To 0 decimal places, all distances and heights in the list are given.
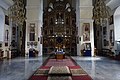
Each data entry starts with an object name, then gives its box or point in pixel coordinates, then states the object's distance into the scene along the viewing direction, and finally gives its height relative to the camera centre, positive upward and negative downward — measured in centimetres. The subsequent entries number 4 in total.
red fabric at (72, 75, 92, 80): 624 -120
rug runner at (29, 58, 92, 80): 623 -118
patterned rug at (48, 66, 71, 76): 676 -111
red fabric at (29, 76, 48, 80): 621 -119
